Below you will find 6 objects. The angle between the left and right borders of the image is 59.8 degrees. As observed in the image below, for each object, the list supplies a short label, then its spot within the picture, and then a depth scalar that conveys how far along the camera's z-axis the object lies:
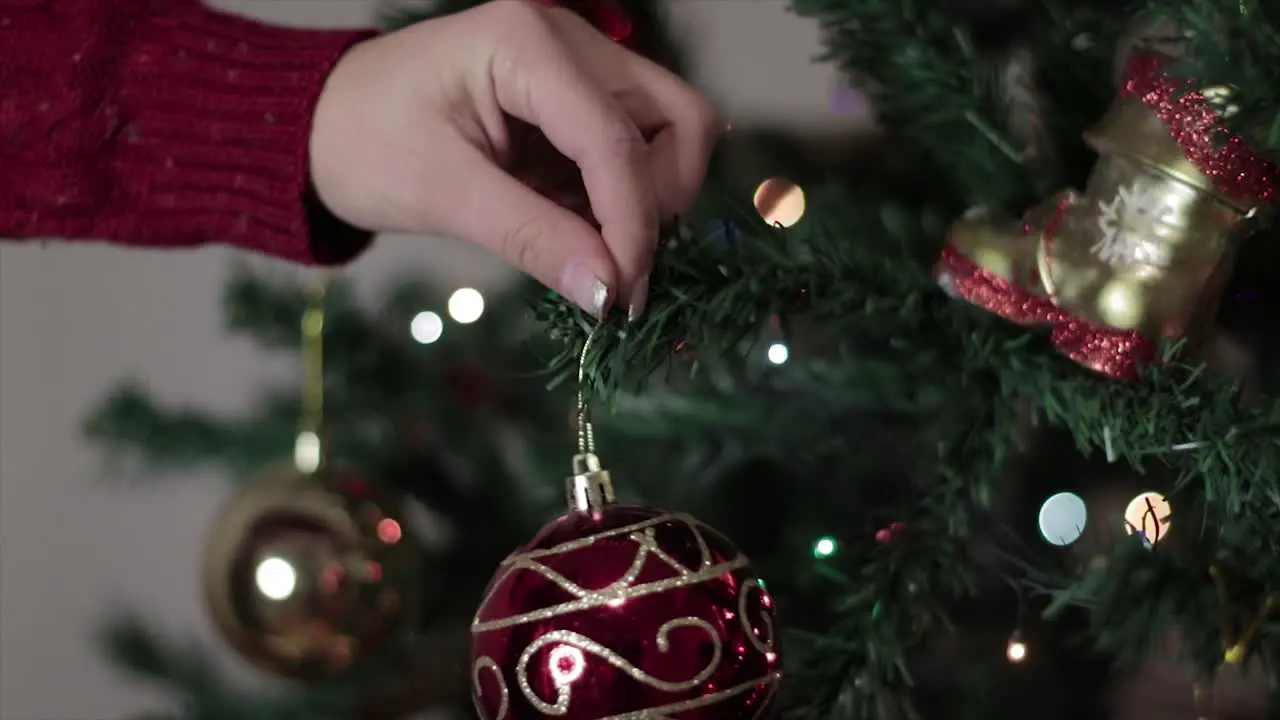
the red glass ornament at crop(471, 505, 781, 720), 0.39
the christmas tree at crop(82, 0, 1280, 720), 0.43
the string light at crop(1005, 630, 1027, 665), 0.59
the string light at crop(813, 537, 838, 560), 0.59
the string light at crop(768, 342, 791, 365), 0.60
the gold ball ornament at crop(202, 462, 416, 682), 0.70
